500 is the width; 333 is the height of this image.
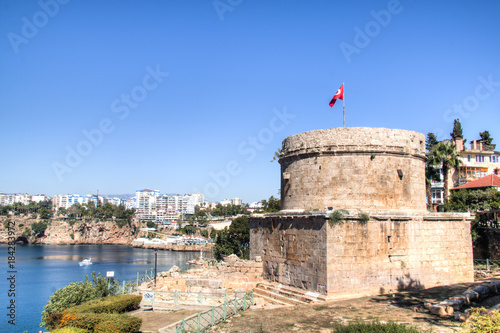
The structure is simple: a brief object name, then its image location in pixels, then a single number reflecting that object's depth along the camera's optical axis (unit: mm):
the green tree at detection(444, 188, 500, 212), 33312
